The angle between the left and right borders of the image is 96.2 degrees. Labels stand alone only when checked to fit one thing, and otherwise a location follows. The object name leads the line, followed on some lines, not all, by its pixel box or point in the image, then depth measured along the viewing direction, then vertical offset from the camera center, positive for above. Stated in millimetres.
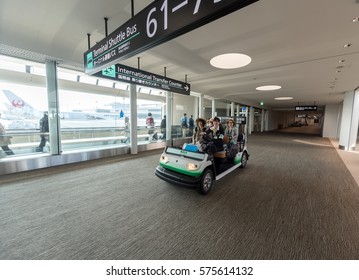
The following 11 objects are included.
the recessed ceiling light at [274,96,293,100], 11644 +2016
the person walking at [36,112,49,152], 4848 -338
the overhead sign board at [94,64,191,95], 4004 +1222
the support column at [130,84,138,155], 6402 +177
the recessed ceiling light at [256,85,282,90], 8062 +1931
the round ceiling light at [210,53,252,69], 4418 +1866
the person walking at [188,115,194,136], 10258 -41
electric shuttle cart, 2926 -853
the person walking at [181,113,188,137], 9977 -46
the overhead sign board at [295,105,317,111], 14490 +1574
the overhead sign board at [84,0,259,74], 1415 +1082
